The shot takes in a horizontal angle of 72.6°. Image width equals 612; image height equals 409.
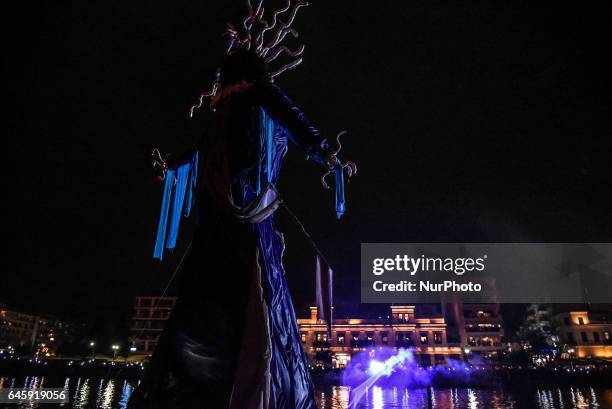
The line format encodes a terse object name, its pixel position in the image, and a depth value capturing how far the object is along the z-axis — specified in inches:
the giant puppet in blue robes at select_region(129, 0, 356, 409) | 169.0
